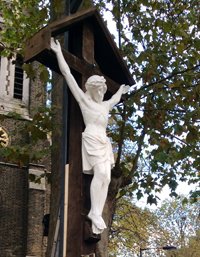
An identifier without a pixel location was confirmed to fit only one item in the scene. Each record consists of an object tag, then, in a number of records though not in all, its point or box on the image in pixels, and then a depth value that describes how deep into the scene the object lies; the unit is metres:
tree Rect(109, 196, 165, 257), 21.59
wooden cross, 5.15
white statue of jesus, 5.30
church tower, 18.83
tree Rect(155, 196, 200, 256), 33.52
